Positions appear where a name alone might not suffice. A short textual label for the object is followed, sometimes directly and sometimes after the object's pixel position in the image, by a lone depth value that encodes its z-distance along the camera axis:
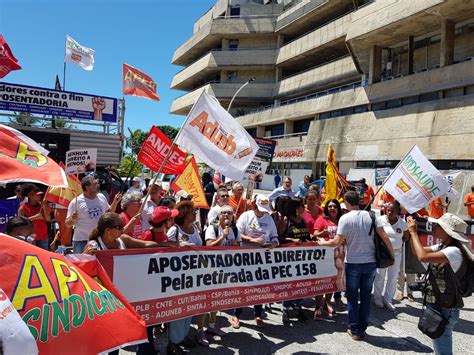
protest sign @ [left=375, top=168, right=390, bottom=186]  12.97
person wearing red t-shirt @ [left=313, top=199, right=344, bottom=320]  5.41
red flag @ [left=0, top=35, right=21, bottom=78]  7.49
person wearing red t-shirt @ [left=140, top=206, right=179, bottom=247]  4.08
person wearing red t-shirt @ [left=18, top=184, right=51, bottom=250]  5.82
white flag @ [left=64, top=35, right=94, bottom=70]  17.05
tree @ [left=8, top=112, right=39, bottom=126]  13.02
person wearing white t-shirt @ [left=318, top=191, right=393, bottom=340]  4.64
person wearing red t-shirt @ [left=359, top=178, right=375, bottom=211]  10.49
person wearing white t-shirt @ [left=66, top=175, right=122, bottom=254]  5.13
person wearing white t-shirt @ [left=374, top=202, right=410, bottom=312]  5.89
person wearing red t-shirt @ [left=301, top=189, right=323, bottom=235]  5.85
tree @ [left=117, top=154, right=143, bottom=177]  34.22
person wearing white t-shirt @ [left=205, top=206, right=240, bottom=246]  4.65
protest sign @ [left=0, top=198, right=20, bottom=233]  5.78
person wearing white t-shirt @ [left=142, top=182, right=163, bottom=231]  5.98
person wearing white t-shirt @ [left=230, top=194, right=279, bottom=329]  4.93
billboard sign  13.13
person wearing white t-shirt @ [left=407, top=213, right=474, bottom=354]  3.20
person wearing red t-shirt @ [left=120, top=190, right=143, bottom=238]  4.60
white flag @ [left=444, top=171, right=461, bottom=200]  8.39
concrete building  21.76
